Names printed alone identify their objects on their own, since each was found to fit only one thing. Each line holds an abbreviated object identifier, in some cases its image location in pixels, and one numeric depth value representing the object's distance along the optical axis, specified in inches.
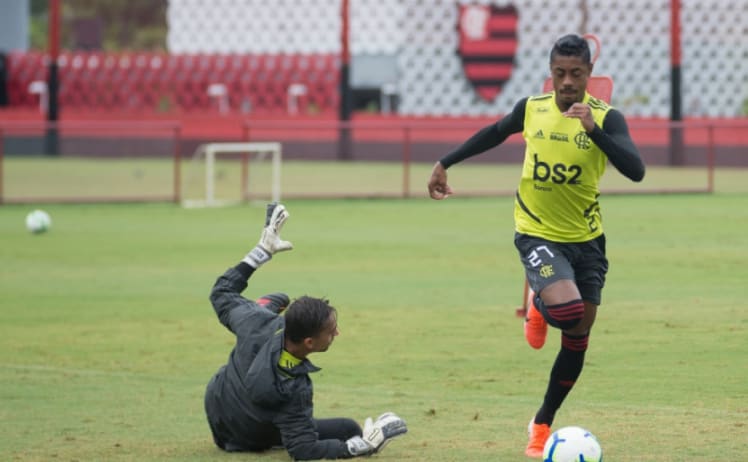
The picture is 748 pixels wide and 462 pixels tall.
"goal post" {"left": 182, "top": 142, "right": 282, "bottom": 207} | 2082.9
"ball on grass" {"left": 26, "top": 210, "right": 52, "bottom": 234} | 1713.8
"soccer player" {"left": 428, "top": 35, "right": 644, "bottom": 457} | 625.0
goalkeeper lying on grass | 601.0
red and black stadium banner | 3248.0
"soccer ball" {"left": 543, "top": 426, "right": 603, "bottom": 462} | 565.0
